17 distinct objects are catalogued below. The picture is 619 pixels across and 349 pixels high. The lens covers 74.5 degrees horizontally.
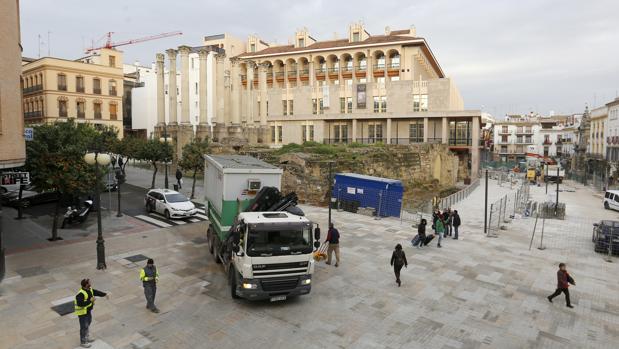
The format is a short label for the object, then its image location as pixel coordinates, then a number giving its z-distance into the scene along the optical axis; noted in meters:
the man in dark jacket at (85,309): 9.33
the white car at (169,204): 23.55
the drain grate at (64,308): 11.30
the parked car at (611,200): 34.56
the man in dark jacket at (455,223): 20.31
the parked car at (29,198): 26.95
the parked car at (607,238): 18.11
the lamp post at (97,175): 14.80
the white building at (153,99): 75.50
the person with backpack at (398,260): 13.51
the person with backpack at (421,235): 18.20
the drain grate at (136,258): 16.09
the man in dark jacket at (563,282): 12.20
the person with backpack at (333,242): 15.43
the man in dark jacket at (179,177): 33.72
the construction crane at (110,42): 124.75
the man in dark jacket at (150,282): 11.30
